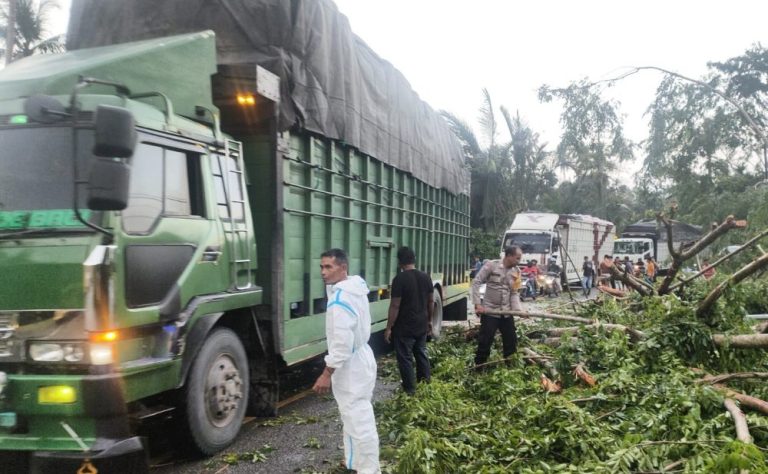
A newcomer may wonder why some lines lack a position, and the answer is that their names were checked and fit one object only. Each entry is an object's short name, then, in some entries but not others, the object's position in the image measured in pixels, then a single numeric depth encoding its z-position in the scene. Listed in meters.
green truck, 3.57
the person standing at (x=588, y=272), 25.05
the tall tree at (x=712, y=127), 22.38
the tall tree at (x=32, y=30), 21.84
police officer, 7.46
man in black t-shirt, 6.42
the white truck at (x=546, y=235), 23.77
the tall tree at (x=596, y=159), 35.99
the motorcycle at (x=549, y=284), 22.09
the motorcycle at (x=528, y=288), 21.38
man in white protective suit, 4.05
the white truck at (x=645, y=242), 33.94
